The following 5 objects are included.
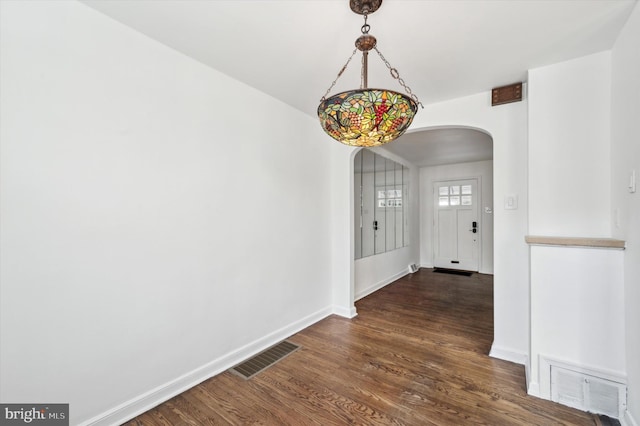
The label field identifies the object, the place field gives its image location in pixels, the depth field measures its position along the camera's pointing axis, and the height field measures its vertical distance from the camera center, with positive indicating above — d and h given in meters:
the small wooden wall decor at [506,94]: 2.43 +1.05
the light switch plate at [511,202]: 2.46 +0.09
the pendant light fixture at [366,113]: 1.23 +0.47
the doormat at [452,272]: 5.88 -1.32
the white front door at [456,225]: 6.21 -0.30
